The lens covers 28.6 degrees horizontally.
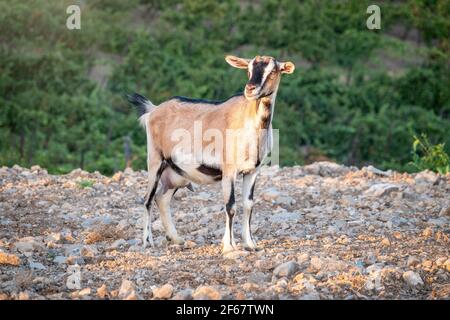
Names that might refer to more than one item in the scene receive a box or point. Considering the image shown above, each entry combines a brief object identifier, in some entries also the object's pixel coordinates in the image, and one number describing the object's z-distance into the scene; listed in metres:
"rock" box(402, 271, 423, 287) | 9.45
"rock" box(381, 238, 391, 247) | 11.27
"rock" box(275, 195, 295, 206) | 13.90
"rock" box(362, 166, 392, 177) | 16.52
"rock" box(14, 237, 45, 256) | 11.18
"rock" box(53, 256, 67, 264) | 10.66
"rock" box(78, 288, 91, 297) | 8.84
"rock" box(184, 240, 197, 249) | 11.50
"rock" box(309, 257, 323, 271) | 9.78
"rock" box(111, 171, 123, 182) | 15.82
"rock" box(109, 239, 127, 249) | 11.60
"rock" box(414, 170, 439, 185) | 15.67
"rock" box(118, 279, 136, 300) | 8.62
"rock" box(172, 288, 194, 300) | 8.58
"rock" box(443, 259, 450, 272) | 9.96
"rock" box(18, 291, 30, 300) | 8.60
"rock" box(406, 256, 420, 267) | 10.09
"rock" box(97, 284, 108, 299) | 8.83
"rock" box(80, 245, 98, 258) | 10.89
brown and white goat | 10.93
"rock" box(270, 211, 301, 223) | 12.84
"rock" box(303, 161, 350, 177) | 16.94
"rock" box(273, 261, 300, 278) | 9.58
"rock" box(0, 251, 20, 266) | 10.44
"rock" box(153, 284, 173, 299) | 8.71
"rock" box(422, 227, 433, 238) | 11.87
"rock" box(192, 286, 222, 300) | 8.57
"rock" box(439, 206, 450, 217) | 13.35
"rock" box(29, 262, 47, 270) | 10.34
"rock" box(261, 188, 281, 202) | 14.13
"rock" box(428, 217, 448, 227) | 12.73
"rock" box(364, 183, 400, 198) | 14.56
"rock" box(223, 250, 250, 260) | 10.42
